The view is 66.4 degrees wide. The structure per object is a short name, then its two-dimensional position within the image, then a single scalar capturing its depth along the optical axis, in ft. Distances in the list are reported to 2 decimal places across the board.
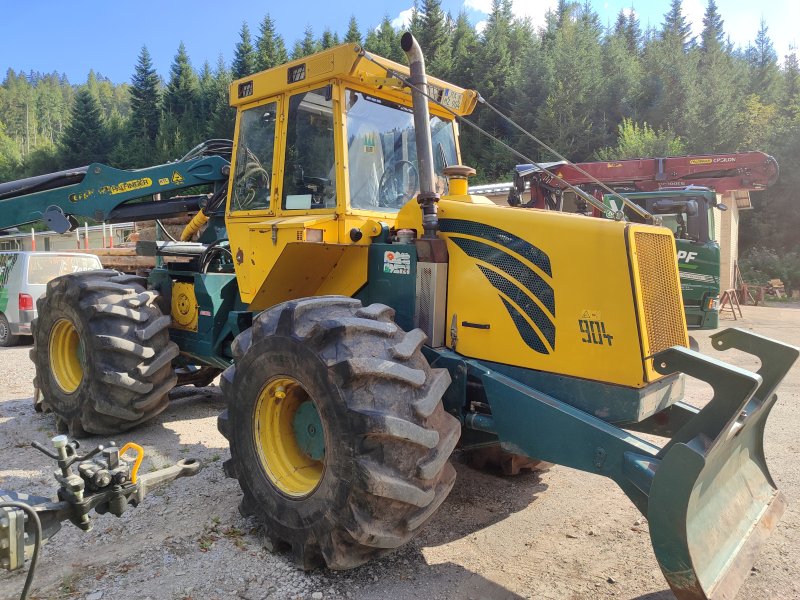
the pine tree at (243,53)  193.98
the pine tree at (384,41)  142.75
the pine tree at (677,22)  204.85
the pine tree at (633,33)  192.25
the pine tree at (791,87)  118.91
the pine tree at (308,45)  189.66
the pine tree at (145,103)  194.49
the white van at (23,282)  35.55
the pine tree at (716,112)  109.70
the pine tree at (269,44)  188.55
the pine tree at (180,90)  196.03
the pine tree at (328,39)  194.18
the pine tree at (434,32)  152.24
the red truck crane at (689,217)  35.12
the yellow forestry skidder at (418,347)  9.50
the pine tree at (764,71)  141.69
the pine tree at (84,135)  180.65
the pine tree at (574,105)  121.90
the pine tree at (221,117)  152.98
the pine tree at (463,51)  148.36
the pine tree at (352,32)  180.15
